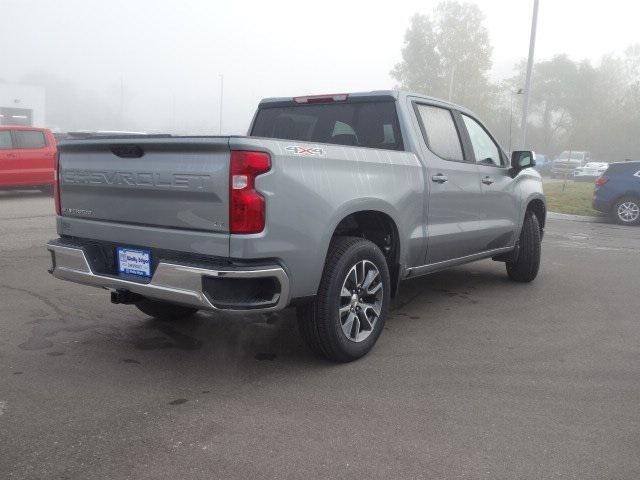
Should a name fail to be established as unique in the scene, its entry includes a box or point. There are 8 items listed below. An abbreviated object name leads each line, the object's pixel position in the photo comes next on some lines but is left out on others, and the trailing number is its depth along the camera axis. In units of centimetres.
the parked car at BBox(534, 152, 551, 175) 4592
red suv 1315
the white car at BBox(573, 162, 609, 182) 3434
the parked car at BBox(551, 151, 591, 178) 3809
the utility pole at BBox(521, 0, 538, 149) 1778
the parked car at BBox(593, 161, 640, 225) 1304
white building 5747
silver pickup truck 317
